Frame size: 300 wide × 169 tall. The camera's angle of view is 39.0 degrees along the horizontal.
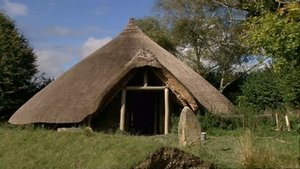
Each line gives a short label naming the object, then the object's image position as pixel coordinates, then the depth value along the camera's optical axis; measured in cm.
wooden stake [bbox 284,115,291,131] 1695
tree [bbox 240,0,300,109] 1026
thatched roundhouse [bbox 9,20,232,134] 1743
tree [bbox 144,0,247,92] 2948
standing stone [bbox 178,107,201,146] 1123
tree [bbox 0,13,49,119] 2450
